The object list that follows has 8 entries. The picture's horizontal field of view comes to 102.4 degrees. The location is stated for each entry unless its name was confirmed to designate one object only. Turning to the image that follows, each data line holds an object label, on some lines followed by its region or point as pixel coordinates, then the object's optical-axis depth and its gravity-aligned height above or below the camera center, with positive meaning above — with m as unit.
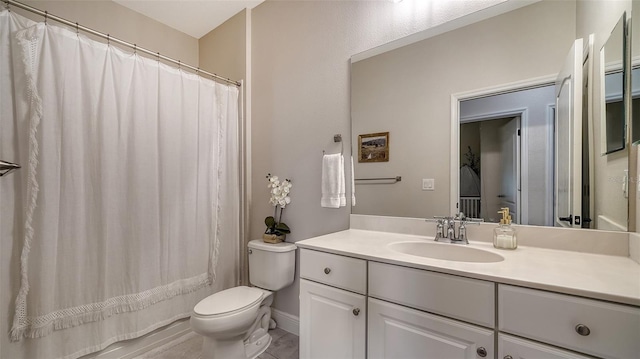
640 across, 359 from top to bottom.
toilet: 1.45 -0.76
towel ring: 1.76 +0.29
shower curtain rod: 1.24 +0.85
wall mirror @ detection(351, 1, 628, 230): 1.16 +0.37
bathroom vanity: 0.71 -0.41
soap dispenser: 1.15 -0.24
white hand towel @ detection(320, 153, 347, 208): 1.69 -0.01
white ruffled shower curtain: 1.29 -0.02
